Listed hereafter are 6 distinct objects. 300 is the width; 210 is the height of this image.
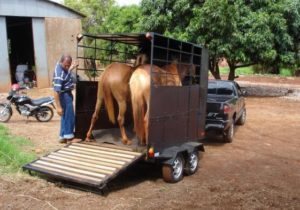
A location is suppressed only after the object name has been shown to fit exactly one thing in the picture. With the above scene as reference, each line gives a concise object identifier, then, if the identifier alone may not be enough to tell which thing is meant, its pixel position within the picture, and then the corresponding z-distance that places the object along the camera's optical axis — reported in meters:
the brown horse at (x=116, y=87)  6.98
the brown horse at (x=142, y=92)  6.62
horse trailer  6.17
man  8.05
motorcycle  11.86
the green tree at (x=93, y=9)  48.25
